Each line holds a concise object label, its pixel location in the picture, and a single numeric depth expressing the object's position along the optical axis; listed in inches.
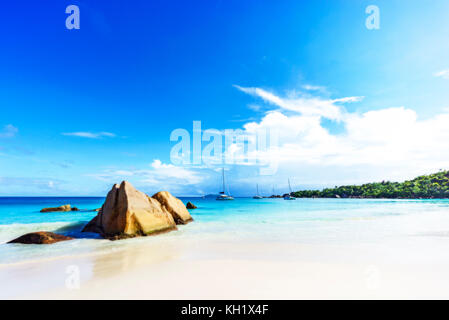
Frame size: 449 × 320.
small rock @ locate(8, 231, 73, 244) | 305.7
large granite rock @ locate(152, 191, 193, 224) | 532.4
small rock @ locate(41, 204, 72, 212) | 1025.5
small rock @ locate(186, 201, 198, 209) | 1327.5
